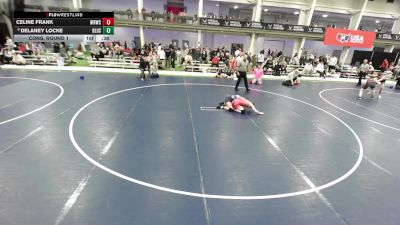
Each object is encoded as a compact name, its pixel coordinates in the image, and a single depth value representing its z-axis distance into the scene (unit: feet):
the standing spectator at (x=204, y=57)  67.93
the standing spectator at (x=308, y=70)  65.13
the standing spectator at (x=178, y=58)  69.87
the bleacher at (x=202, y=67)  59.16
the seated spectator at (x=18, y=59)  52.60
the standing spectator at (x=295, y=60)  72.33
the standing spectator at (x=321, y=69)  65.41
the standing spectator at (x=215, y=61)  62.08
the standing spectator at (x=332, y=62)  70.33
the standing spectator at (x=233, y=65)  54.80
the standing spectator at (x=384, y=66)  76.19
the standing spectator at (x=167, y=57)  63.63
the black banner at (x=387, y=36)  90.99
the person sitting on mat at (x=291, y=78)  51.30
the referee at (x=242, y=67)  41.70
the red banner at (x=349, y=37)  85.20
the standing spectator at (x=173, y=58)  63.00
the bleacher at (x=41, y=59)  55.40
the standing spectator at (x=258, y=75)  50.29
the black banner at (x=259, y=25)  80.33
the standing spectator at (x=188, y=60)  60.85
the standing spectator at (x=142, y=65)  46.37
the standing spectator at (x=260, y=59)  68.24
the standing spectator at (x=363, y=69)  56.53
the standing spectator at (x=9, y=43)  54.53
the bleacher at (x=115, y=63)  57.05
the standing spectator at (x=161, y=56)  60.34
